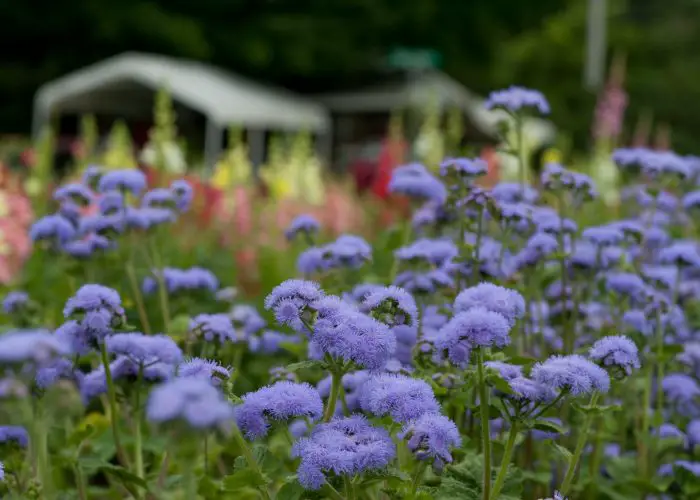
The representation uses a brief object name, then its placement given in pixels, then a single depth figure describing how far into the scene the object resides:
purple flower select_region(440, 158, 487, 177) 2.45
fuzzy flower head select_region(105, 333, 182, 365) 1.75
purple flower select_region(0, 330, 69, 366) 1.10
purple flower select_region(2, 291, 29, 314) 2.60
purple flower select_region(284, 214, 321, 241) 3.06
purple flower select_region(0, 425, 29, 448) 1.87
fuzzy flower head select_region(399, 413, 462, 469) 1.57
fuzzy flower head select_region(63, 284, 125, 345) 1.67
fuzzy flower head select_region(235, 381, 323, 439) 1.56
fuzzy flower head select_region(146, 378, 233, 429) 1.01
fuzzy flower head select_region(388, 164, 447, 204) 2.77
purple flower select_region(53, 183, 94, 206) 2.86
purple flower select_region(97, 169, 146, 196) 2.67
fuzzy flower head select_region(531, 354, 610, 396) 1.62
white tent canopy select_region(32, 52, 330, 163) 16.09
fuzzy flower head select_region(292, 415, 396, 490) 1.49
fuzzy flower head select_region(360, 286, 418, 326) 1.73
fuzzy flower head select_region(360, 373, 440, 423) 1.57
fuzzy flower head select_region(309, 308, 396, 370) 1.56
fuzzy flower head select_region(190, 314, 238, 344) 2.06
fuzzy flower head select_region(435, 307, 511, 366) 1.56
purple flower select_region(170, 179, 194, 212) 2.99
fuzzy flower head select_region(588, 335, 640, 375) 1.82
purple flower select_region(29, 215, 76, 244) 2.81
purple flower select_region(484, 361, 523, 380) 1.72
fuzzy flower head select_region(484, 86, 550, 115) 2.70
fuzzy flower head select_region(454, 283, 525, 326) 1.71
